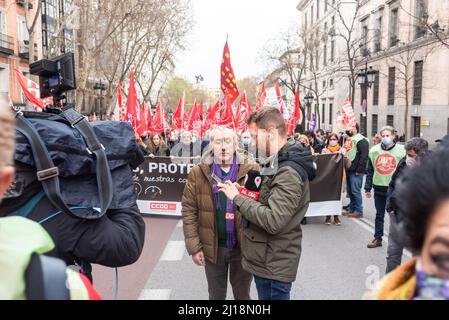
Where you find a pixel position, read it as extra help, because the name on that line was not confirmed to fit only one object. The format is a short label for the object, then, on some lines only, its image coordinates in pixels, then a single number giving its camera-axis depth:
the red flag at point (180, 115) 15.50
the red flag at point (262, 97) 12.84
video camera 1.87
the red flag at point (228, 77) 10.60
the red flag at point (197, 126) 15.73
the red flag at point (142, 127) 12.70
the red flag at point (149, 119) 16.71
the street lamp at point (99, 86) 27.90
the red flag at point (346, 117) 11.93
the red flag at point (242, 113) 14.70
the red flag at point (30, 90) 9.79
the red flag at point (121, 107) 14.89
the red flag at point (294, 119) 11.88
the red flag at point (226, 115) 12.93
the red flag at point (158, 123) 15.85
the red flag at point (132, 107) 12.31
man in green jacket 2.63
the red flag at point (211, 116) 15.72
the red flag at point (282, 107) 11.65
